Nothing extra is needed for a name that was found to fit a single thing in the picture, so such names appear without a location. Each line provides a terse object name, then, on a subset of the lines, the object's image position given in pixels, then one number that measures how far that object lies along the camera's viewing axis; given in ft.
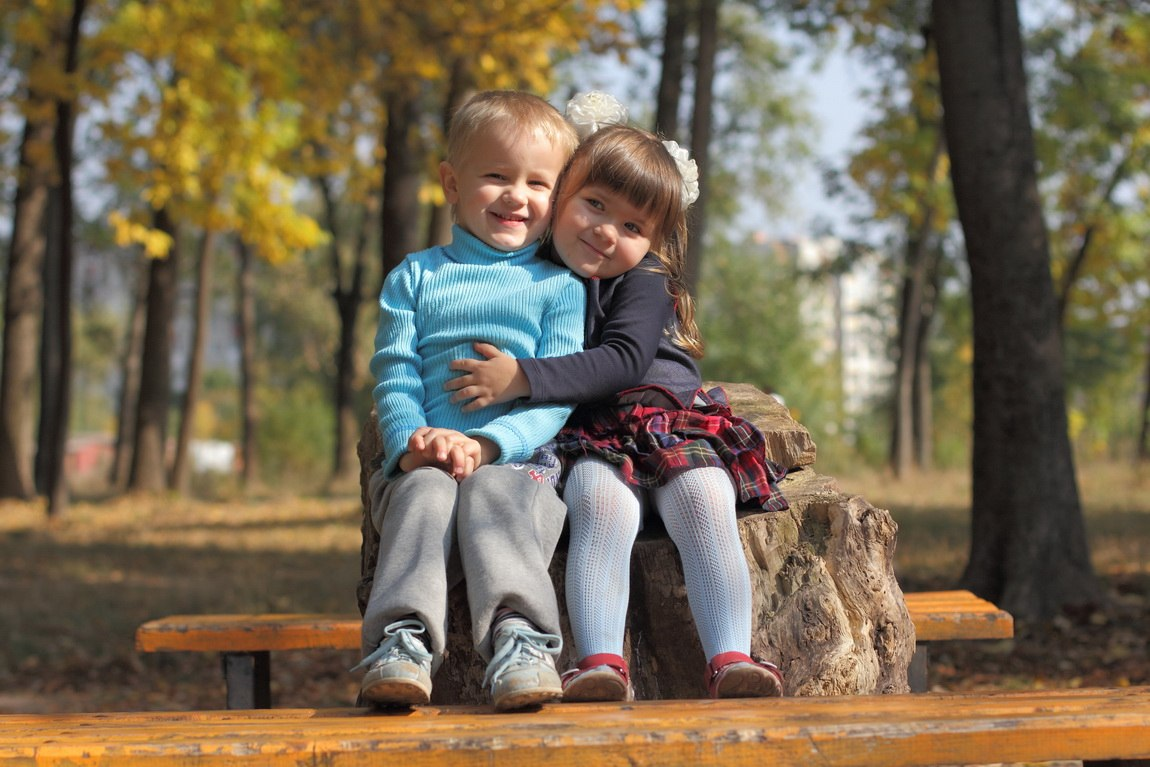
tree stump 10.24
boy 8.41
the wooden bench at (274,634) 12.32
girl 9.49
